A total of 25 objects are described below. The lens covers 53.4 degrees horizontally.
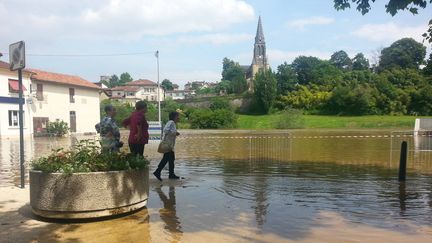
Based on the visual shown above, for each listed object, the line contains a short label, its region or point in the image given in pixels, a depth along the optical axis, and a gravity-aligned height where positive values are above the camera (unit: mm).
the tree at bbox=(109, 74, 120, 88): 186488 +12823
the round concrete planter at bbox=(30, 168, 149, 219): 6125 -1207
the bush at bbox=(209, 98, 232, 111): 89319 +1022
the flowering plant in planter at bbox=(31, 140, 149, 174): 6324 -778
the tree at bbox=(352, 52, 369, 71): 114875 +12125
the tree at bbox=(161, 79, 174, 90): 165950 +9997
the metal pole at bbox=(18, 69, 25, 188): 8734 -194
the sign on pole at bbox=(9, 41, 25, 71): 8508 +1136
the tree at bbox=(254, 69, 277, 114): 89938 +3900
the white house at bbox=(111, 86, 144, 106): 122512 +5218
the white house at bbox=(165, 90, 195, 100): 158875 +6261
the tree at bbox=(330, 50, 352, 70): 130250 +14627
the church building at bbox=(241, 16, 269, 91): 134125 +17331
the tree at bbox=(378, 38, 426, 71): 99125 +12246
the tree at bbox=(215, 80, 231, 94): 111062 +5692
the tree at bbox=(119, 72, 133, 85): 184125 +13921
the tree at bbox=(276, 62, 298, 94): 96875 +6703
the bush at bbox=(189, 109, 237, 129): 74062 -1870
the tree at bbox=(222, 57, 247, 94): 105938 +11391
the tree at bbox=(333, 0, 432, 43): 7535 +1845
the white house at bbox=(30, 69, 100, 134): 43938 +1106
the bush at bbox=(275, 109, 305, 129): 68000 -2086
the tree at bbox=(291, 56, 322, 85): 103894 +10107
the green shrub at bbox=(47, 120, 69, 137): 42125 -1698
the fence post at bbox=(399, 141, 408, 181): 9812 -1284
